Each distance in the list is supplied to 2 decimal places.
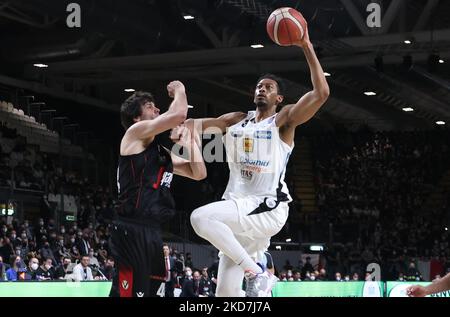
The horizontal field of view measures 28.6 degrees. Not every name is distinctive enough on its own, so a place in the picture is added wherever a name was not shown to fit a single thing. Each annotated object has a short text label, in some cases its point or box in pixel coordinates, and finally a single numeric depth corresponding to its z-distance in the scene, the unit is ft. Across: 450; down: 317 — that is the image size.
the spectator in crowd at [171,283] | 57.90
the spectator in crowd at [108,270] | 66.18
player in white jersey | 23.35
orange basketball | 23.26
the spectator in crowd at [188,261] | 81.49
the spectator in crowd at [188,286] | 64.64
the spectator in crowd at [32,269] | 60.29
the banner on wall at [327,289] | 52.60
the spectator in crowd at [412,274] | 88.84
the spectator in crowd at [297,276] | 78.79
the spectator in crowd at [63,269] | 62.51
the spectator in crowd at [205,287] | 66.95
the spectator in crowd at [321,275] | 85.60
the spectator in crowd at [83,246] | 75.51
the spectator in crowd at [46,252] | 69.51
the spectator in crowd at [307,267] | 89.17
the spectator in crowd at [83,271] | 61.52
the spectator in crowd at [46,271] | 60.95
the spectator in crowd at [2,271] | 58.18
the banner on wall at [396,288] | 54.24
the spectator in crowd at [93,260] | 71.61
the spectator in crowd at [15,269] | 57.11
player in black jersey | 23.11
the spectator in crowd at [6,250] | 66.54
